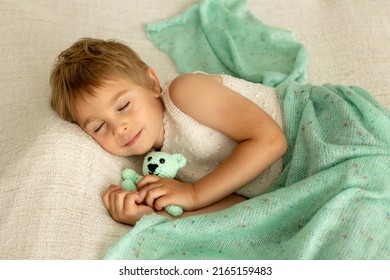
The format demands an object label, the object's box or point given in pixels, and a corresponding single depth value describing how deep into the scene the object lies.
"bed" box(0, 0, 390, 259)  0.97
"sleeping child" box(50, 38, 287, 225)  1.08
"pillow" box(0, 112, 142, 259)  0.94
